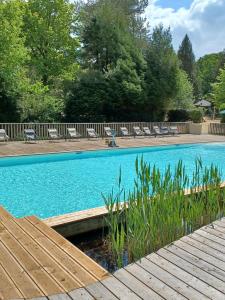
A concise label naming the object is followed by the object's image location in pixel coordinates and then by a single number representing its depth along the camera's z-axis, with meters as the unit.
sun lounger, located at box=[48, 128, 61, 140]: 13.87
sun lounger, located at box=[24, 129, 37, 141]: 13.23
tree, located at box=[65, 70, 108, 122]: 18.89
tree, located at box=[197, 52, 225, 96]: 46.09
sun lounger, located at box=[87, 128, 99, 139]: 14.90
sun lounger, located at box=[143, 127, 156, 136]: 16.86
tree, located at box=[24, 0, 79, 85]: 19.72
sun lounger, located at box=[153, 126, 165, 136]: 17.12
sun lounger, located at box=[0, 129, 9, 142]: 12.49
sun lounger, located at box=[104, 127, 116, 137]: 15.54
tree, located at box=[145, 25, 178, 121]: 20.48
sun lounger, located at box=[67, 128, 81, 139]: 14.39
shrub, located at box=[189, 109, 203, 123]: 22.66
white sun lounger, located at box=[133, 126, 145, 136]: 16.45
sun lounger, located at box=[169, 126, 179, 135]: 17.96
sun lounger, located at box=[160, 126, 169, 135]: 17.47
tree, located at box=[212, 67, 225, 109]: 24.19
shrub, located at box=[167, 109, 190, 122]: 23.11
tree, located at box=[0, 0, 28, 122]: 14.16
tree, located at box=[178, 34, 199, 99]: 39.88
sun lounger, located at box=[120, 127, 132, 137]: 16.16
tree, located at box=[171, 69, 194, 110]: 21.98
